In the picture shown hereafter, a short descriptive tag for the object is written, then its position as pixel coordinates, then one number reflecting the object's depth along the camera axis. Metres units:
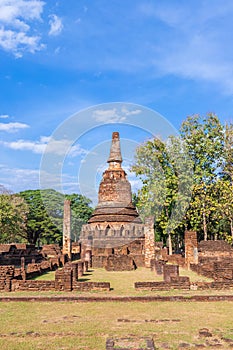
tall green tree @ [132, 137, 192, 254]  31.17
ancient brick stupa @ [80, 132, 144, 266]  31.36
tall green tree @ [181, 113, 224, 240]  30.92
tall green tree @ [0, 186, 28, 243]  40.06
